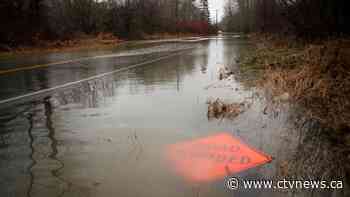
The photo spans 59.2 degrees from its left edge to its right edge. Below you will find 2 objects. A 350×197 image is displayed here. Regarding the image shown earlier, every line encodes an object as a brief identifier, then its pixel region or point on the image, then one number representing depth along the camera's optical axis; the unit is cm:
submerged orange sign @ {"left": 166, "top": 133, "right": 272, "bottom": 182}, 347
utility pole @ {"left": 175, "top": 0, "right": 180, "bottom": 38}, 9048
